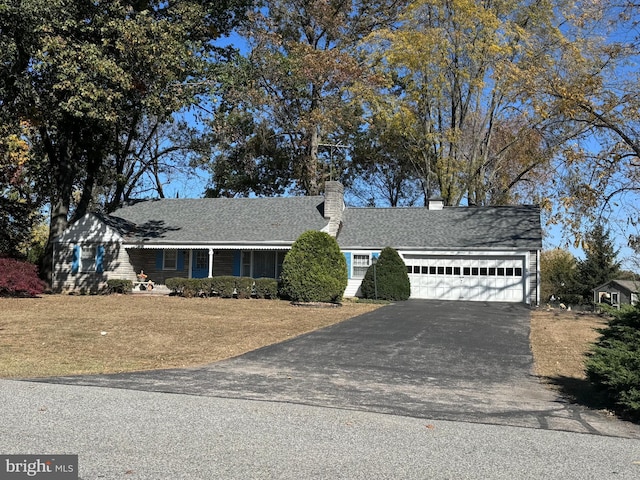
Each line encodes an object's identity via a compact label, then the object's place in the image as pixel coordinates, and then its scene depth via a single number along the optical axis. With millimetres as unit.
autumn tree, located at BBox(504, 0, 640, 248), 19156
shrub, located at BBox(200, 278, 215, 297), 23994
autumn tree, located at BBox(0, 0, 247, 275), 18562
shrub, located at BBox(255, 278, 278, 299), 23125
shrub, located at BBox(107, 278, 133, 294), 25828
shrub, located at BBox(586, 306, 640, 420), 6691
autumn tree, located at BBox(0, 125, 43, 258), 28719
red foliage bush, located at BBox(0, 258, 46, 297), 20964
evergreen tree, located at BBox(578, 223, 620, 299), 33938
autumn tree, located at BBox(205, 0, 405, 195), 31516
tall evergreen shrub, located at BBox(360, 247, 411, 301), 23703
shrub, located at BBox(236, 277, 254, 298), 23484
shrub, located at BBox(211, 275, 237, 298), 23688
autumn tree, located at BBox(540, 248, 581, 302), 35016
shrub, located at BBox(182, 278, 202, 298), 24062
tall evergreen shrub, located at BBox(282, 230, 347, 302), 20766
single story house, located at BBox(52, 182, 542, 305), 24375
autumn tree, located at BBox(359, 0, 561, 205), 29188
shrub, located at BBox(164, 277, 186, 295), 24344
